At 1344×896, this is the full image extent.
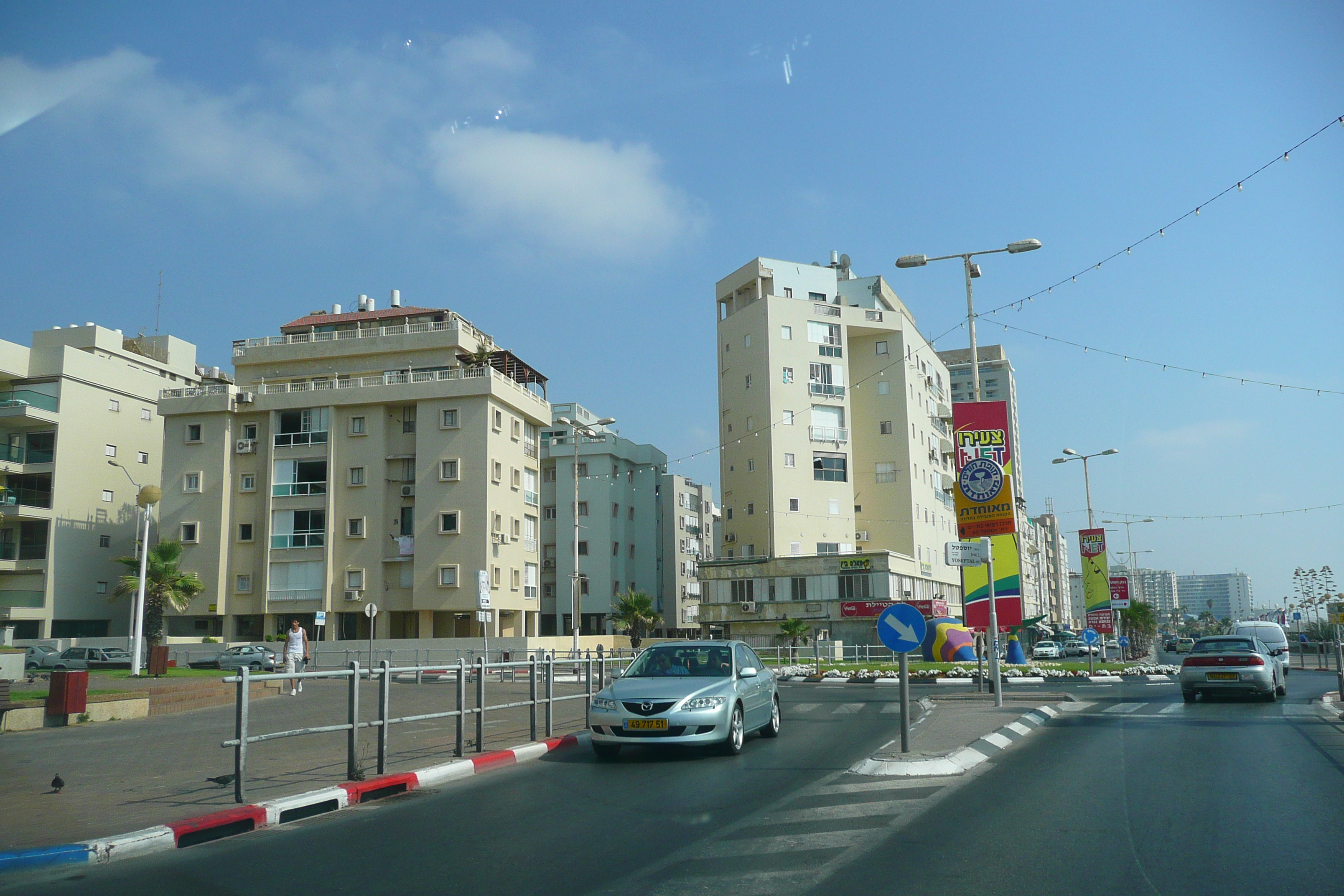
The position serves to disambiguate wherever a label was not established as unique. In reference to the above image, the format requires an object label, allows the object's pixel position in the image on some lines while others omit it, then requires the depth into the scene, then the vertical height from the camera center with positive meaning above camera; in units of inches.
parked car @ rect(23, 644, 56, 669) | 1587.1 -91.1
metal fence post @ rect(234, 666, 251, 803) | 337.7 -51.8
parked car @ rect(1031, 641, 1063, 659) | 2342.5 -176.1
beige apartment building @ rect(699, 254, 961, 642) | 2351.1 +353.9
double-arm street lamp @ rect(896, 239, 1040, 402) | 845.8 +272.4
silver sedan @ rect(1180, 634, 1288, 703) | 800.3 -80.7
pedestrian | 997.8 -57.4
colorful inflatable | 1752.0 -114.0
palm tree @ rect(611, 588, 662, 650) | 2180.1 -58.9
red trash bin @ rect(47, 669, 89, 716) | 642.2 -60.6
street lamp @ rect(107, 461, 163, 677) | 1162.6 -1.5
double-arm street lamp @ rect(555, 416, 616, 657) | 1726.1 -1.4
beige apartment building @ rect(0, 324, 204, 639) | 2020.2 +251.4
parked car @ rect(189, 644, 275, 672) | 1539.1 -99.3
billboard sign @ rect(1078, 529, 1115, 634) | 1631.4 -4.8
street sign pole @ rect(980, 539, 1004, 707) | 727.7 -44.8
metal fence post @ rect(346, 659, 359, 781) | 385.1 -55.5
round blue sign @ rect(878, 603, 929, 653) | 447.8 -21.5
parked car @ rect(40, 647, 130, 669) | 1578.5 -95.6
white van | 1433.3 -92.6
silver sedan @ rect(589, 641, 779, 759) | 475.5 -56.8
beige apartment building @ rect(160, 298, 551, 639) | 1978.3 +205.2
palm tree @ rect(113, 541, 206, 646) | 1630.2 +25.7
